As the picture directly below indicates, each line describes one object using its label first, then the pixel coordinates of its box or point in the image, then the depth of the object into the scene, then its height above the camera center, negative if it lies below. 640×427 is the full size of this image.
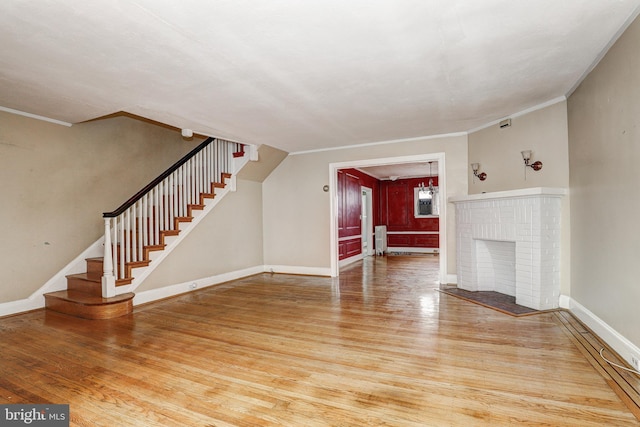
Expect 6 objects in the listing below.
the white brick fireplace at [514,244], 3.82 -0.40
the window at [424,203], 10.50 +0.39
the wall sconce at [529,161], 4.07 +0.65
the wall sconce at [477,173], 4.91 +0.62
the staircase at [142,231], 4.01 -0.19
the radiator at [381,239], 10.49 -0.79
